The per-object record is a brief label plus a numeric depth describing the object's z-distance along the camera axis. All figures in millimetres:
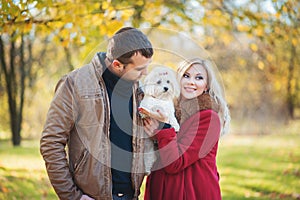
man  2348
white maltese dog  2496
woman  2648
